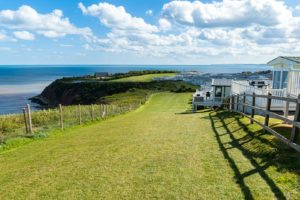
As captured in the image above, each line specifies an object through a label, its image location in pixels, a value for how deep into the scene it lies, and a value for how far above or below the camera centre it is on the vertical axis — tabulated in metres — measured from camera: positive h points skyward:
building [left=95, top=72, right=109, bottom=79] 100.89 -6.39
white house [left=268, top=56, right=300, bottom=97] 13.46 -0.88
